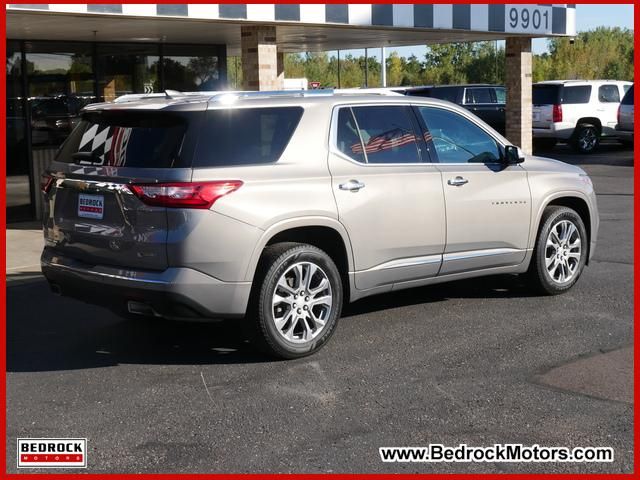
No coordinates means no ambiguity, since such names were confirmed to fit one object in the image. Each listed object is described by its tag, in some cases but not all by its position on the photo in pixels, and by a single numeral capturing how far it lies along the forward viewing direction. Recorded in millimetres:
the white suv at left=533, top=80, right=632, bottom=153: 24266
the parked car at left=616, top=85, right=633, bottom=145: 24766
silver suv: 5789
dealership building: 11242
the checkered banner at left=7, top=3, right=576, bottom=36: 10289
